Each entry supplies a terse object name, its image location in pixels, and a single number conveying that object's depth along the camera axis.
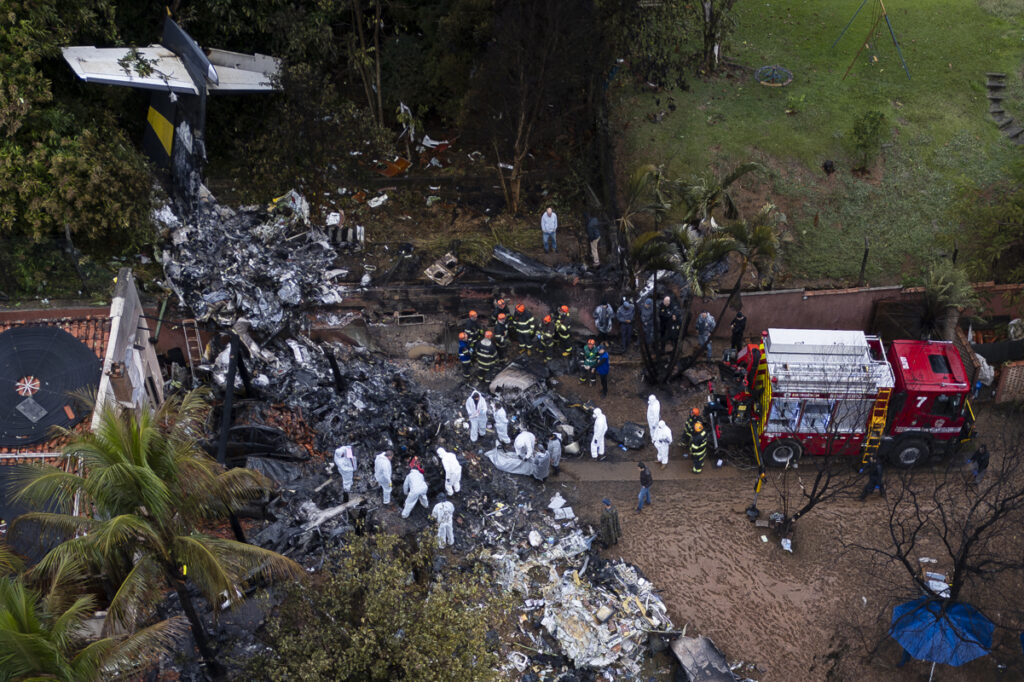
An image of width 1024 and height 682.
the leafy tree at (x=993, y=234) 23.41
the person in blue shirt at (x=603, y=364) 21.59
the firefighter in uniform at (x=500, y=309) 22.66
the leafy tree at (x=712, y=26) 29.44
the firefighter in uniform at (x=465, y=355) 22.02
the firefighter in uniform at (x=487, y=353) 21.75
